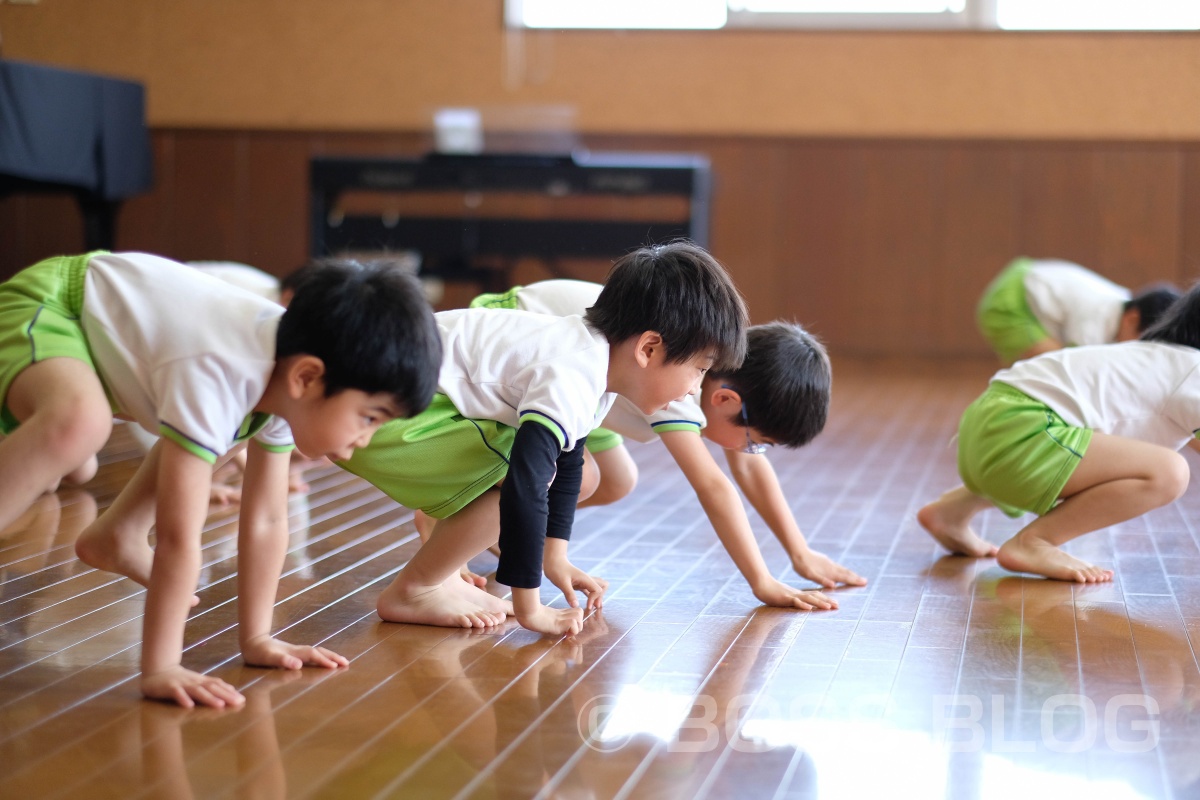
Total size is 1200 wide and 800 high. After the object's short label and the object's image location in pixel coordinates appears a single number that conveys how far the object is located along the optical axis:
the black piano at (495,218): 5.91
